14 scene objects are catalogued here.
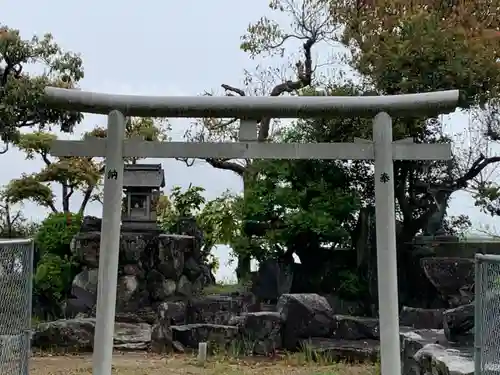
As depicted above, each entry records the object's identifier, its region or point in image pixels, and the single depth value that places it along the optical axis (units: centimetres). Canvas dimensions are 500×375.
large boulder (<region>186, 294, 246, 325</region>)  998
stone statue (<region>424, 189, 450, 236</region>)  1146
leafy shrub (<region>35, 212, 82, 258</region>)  1172
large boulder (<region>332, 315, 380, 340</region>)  866
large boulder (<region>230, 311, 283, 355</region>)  825
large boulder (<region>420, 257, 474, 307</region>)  928
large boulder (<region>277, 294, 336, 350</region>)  845
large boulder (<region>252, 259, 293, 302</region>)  1186
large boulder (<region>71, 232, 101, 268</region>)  1106
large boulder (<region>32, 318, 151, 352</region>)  850
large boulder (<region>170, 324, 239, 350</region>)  838
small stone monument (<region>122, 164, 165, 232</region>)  1152
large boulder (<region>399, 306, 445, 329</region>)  880
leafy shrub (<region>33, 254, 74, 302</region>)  1107
